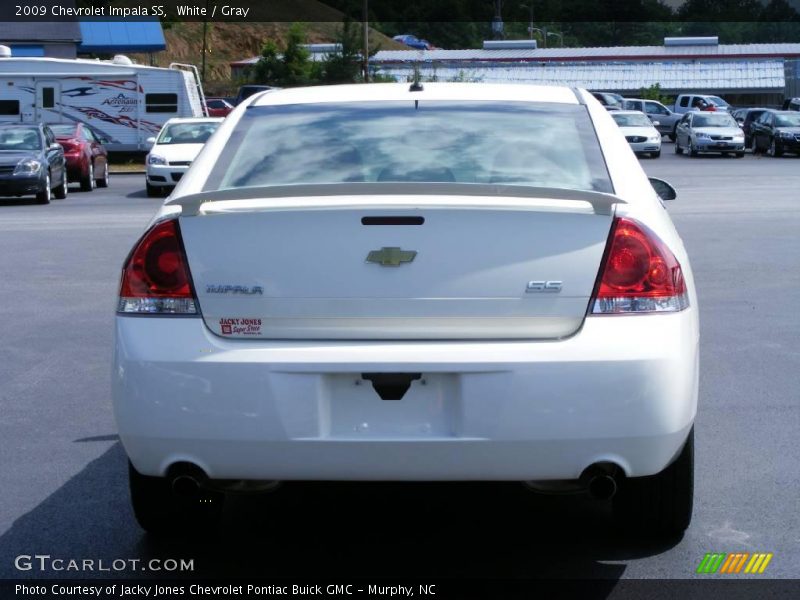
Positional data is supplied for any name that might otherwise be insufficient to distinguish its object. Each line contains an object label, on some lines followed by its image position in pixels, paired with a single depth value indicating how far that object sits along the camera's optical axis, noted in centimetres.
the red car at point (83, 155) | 2930
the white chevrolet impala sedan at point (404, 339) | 404
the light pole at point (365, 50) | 6670
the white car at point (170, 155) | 2658
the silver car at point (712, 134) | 4131
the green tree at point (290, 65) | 7975
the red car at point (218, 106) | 5733
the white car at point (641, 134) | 4119
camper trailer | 4056
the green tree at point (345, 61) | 7619
